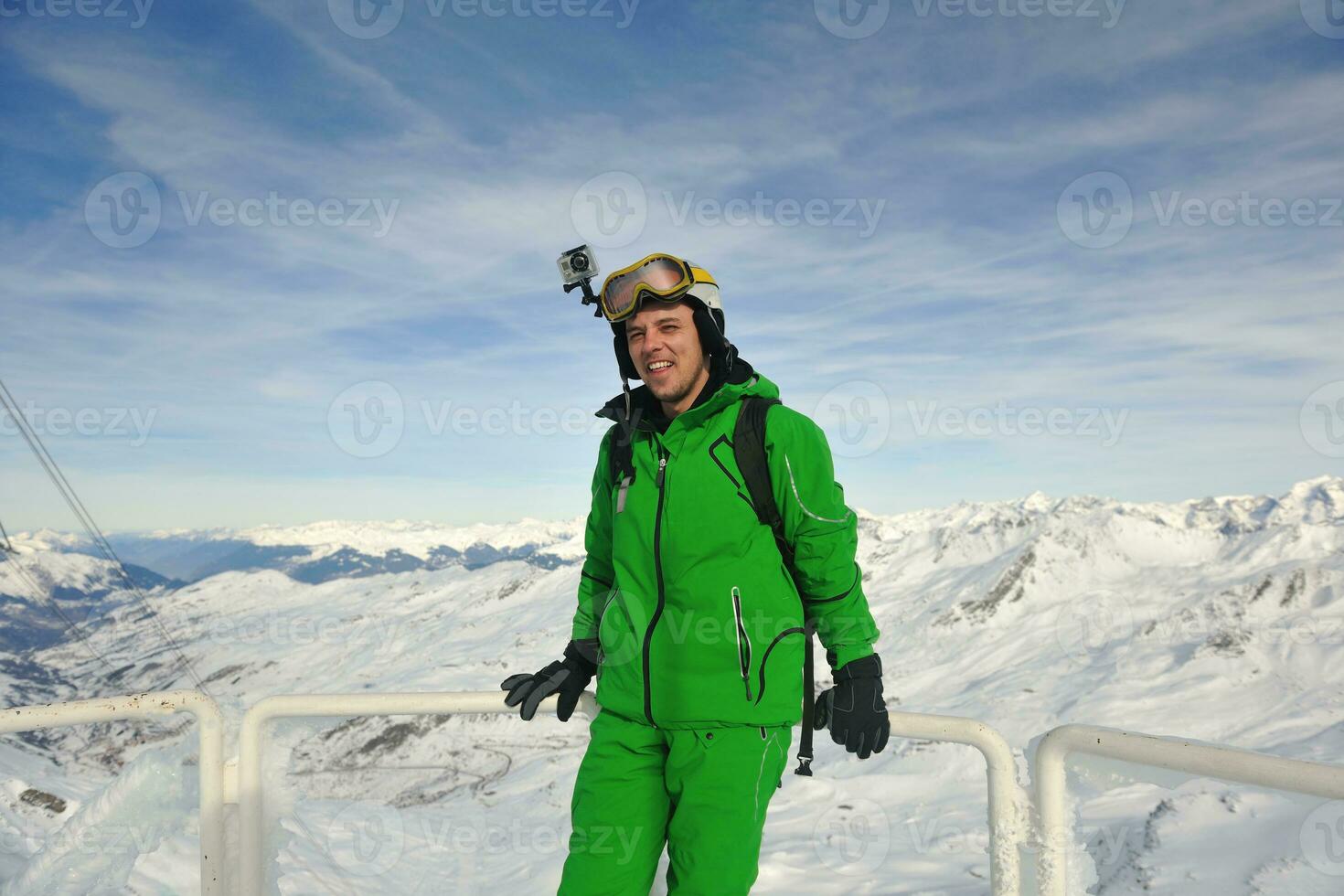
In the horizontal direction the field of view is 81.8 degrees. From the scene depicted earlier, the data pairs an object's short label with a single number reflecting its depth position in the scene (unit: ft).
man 7.81
